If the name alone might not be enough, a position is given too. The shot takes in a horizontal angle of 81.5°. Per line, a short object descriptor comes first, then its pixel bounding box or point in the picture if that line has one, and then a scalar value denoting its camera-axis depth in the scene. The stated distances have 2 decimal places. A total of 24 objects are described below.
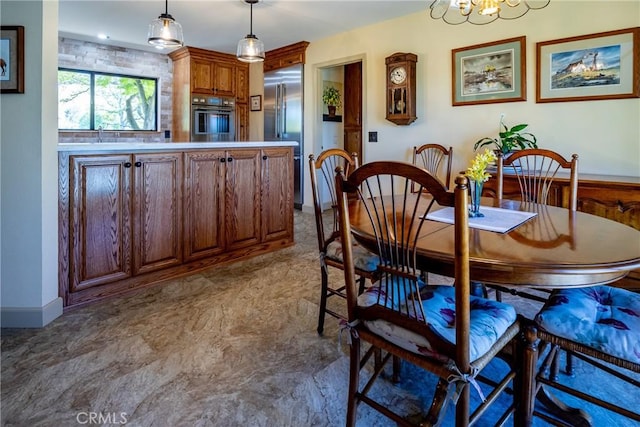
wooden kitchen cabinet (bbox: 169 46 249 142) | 5.67
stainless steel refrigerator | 5.54
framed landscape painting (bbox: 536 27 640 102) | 2.83
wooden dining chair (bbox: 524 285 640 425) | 1.13
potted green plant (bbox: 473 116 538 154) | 3.12
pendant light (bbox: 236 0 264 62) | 3.38
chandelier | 2.00
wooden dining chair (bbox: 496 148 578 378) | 1.76
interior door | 6.04
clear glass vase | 1.64
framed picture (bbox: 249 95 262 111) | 6.23
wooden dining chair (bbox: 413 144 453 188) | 3.84
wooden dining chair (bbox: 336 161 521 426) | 1.00
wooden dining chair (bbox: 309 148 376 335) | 1.87
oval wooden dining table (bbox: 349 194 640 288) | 1.06
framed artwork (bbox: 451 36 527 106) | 3.36
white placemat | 1.46
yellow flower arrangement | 1.58
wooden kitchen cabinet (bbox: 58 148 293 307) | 2.32
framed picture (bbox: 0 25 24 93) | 2.01
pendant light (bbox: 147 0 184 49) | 2.79
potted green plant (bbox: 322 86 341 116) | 5.50
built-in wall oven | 5.71
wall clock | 3.97
